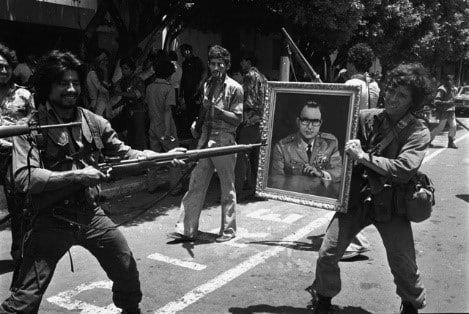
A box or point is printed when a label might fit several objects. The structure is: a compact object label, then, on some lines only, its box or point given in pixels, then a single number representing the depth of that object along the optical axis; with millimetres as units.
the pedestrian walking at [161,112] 7727
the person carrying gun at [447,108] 13172
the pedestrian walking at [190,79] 10789
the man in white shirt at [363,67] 5492
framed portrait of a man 3559
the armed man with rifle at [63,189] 2781
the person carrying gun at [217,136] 5188
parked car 24953
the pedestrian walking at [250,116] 7284
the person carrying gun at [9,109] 4121
